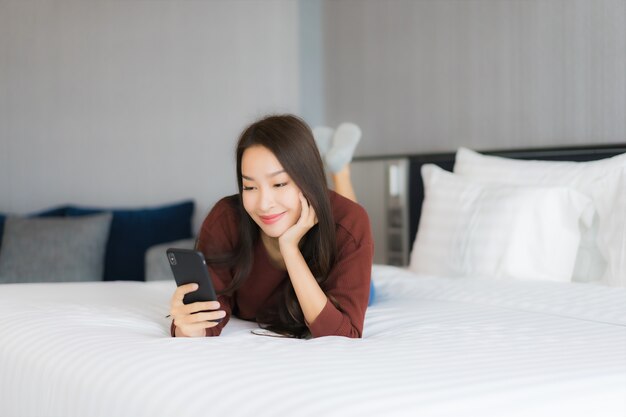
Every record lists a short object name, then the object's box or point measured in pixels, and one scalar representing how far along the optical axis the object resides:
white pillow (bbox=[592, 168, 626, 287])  2.38
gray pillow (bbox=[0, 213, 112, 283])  4.27
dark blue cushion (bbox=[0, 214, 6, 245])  4.58
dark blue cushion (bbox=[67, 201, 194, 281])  4.46
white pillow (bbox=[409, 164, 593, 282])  2.56
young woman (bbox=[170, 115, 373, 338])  1.73
